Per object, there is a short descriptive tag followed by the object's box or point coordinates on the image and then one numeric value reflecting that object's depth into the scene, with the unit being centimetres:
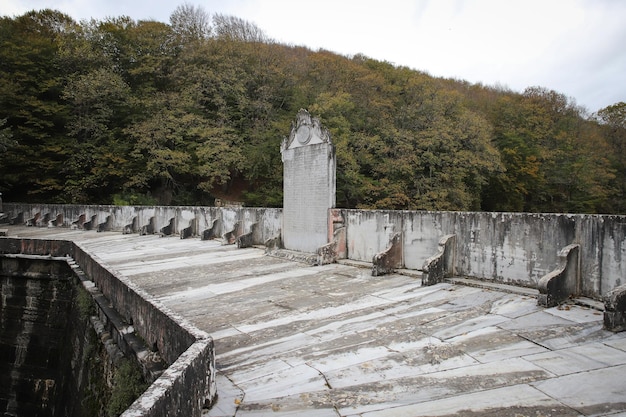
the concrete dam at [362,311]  289
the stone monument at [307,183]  930
